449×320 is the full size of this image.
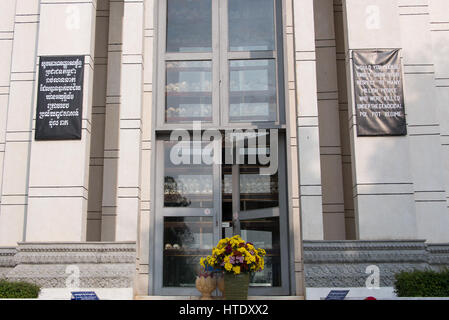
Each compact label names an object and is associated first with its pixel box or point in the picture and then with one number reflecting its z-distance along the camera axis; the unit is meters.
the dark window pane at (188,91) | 10.71
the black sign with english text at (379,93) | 9.64
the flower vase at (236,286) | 8.64
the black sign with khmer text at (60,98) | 9.75
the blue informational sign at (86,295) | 8.34
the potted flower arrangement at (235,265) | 8.59
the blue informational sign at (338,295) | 8.54
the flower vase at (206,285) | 9.18
